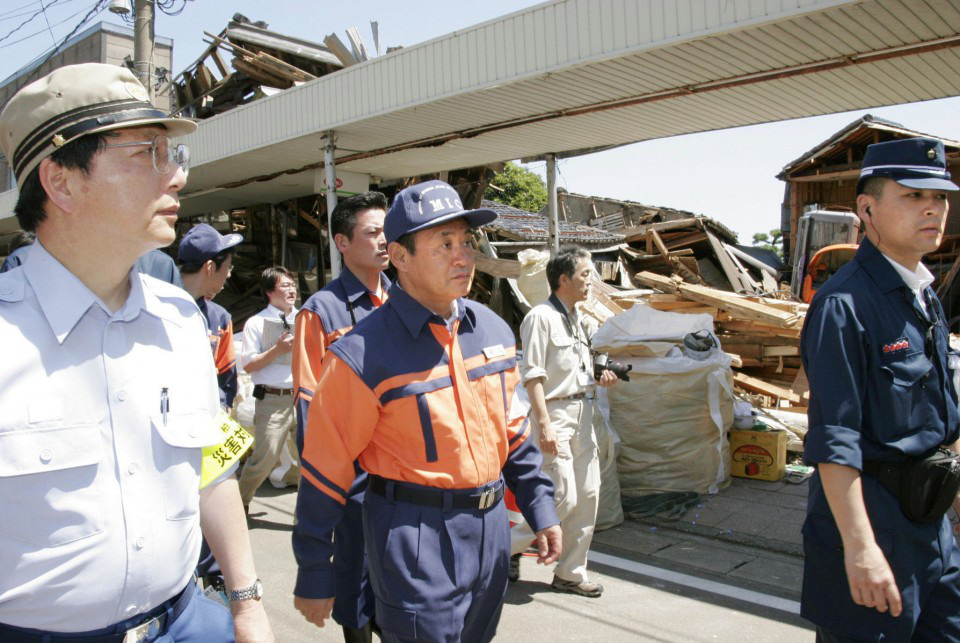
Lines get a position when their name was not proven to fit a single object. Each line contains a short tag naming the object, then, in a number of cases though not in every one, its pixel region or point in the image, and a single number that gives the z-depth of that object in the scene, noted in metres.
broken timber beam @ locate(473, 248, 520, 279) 11.77
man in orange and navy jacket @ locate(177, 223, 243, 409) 4.23
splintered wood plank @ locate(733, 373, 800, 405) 7.87
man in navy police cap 2.25
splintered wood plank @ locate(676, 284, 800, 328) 7.67
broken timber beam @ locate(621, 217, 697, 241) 17.42
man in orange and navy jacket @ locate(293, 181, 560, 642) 2.21
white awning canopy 5.95
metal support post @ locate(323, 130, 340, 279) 9.21
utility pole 9.18
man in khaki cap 1.39
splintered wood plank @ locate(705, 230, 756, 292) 16.12
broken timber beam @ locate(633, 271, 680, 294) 9.05
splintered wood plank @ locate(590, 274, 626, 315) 9.77
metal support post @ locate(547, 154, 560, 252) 10.08
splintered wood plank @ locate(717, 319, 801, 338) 7.99
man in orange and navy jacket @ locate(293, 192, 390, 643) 2.80
